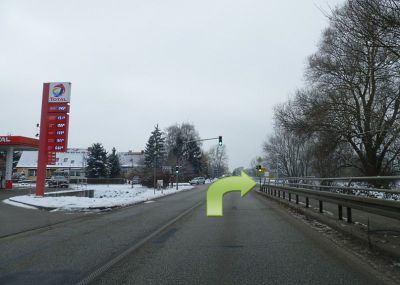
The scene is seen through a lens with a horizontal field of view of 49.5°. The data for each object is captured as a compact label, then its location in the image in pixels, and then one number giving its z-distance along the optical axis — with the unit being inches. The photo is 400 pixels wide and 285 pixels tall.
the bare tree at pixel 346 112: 1221.1
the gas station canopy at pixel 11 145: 1685.5
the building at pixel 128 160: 5794.3
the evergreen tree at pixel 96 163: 3666.3
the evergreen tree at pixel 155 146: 4521.9
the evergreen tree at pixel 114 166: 3880.2
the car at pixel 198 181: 3360.2
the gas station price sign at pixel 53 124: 1141.1
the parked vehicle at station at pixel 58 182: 2450.1
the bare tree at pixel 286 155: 3255.4
